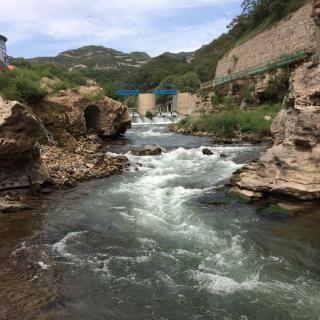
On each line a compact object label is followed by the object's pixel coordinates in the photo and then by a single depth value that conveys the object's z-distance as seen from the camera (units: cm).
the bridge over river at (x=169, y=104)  5946
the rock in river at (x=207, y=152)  2288
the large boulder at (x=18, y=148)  1288
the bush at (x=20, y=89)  2288
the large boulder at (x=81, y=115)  2409
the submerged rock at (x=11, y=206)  1233
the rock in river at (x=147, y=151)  2292
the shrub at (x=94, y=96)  2802
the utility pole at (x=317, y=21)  1589
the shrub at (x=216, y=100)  4613
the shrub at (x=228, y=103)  4112
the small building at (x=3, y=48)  6429
